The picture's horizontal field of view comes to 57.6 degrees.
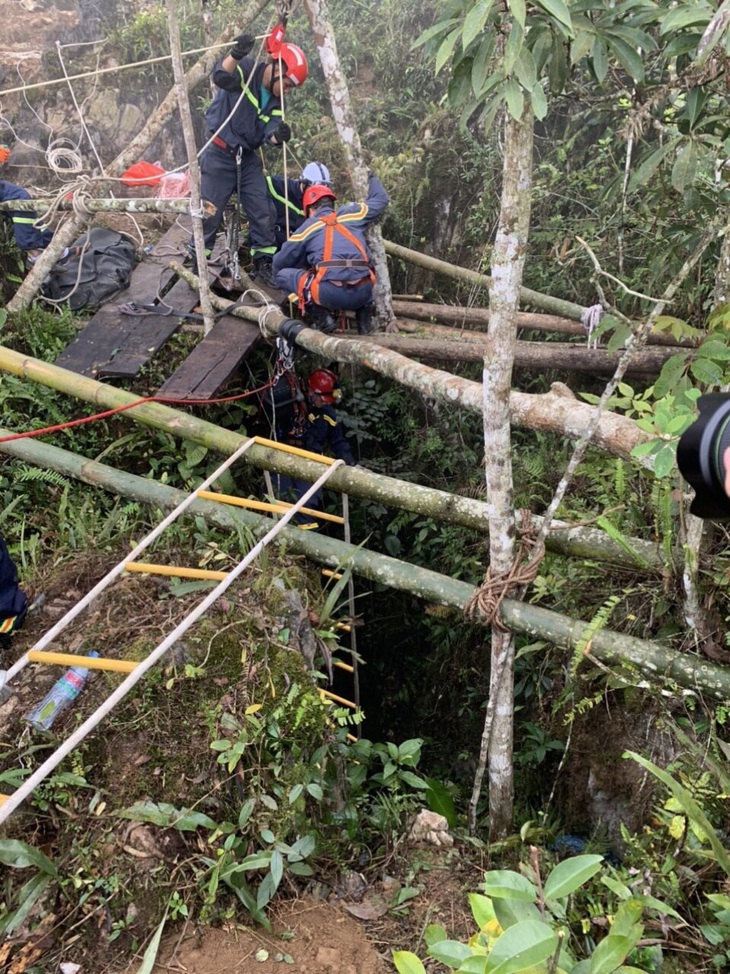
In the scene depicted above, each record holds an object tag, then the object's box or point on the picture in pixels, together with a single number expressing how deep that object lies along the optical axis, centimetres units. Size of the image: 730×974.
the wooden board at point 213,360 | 533
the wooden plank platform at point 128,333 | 563
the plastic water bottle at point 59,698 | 342
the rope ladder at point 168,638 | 262
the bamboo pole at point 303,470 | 359
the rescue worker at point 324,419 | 616
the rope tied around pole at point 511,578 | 326
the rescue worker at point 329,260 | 554
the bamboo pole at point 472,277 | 593
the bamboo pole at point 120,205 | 564
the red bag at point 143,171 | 864
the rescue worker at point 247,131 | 591
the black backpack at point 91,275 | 660
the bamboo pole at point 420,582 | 316
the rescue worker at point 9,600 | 387
